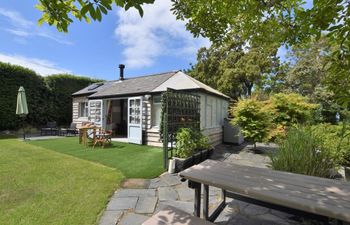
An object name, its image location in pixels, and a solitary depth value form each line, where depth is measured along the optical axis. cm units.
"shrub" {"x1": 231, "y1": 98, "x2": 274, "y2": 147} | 767
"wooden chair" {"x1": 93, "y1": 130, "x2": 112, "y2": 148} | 814
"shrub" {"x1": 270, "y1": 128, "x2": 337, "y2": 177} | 323
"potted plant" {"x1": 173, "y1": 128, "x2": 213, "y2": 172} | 517
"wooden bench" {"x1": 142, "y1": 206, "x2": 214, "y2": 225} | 184
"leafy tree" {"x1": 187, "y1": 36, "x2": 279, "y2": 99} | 1570
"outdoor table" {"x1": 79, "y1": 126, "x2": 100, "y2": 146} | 844
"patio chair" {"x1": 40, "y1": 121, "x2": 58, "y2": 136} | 1195
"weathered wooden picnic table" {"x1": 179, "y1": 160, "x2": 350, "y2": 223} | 159
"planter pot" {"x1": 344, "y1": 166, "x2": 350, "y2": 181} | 434
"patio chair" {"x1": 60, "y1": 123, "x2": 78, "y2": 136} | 1211
